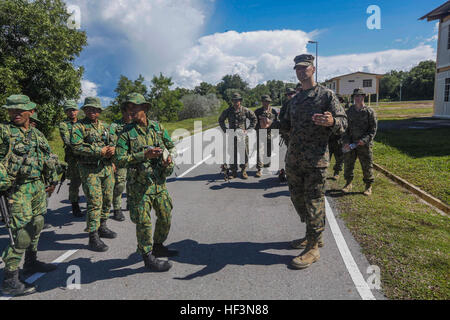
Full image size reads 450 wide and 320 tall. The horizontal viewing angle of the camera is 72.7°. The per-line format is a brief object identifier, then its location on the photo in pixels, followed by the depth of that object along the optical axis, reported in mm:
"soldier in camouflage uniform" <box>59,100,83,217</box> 5508
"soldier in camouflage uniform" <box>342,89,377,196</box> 6387
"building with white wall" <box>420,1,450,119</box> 20828
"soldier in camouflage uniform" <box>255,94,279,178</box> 8391
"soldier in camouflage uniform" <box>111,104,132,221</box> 5680
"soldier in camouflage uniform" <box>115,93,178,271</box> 3561
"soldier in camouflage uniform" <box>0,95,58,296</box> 3375
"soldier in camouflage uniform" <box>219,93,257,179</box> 8750
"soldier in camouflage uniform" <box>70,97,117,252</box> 4520
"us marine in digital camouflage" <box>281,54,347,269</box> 3902
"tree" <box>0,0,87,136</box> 13898
